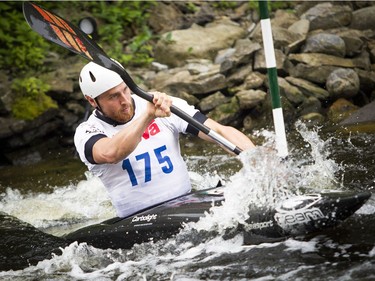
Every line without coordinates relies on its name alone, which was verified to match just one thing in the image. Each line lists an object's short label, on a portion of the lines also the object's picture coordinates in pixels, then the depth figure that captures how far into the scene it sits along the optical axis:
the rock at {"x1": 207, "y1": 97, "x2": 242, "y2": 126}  19.27
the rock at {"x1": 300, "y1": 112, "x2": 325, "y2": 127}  17.98
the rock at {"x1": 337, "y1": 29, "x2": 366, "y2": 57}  21.14
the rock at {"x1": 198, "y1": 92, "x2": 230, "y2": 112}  19.83
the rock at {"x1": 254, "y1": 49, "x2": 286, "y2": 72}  20.30
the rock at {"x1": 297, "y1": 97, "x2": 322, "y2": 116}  18.94
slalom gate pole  9.04
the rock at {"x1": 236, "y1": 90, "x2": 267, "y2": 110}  19.30
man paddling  9.82
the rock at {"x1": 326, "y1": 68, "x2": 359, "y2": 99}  19.06
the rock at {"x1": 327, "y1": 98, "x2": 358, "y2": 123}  18.05
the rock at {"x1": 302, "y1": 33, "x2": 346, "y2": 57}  20.92
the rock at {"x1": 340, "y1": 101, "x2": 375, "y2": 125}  16.86
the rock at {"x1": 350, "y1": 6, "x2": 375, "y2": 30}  22.59
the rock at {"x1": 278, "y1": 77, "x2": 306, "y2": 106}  19.14
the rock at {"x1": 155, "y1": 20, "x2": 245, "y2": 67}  23.06
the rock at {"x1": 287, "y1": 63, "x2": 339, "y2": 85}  19.94
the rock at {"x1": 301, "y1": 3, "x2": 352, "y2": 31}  22.94
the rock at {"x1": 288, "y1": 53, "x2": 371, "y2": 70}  20.25
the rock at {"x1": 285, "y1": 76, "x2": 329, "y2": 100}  19.30
